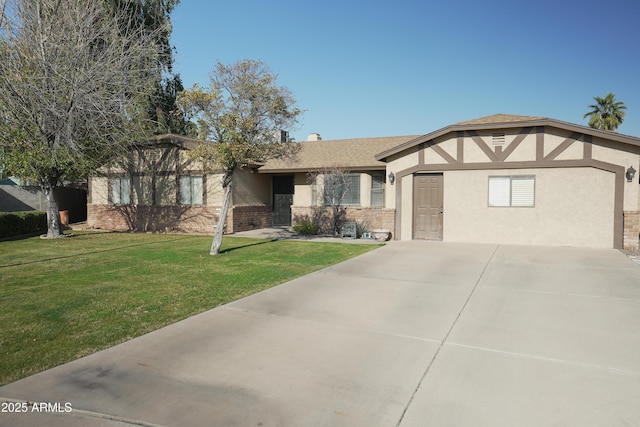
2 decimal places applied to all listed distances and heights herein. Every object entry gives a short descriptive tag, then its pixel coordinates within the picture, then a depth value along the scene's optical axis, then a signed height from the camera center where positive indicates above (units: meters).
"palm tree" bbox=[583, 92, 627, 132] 38.97 +9.18
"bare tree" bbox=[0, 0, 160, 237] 12.98 +3.84
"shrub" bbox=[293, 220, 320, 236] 17.25 -1.01
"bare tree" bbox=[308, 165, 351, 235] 17.34 +0.85
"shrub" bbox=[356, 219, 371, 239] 16.75 -0.95
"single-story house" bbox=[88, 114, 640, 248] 12.38 +0.72
